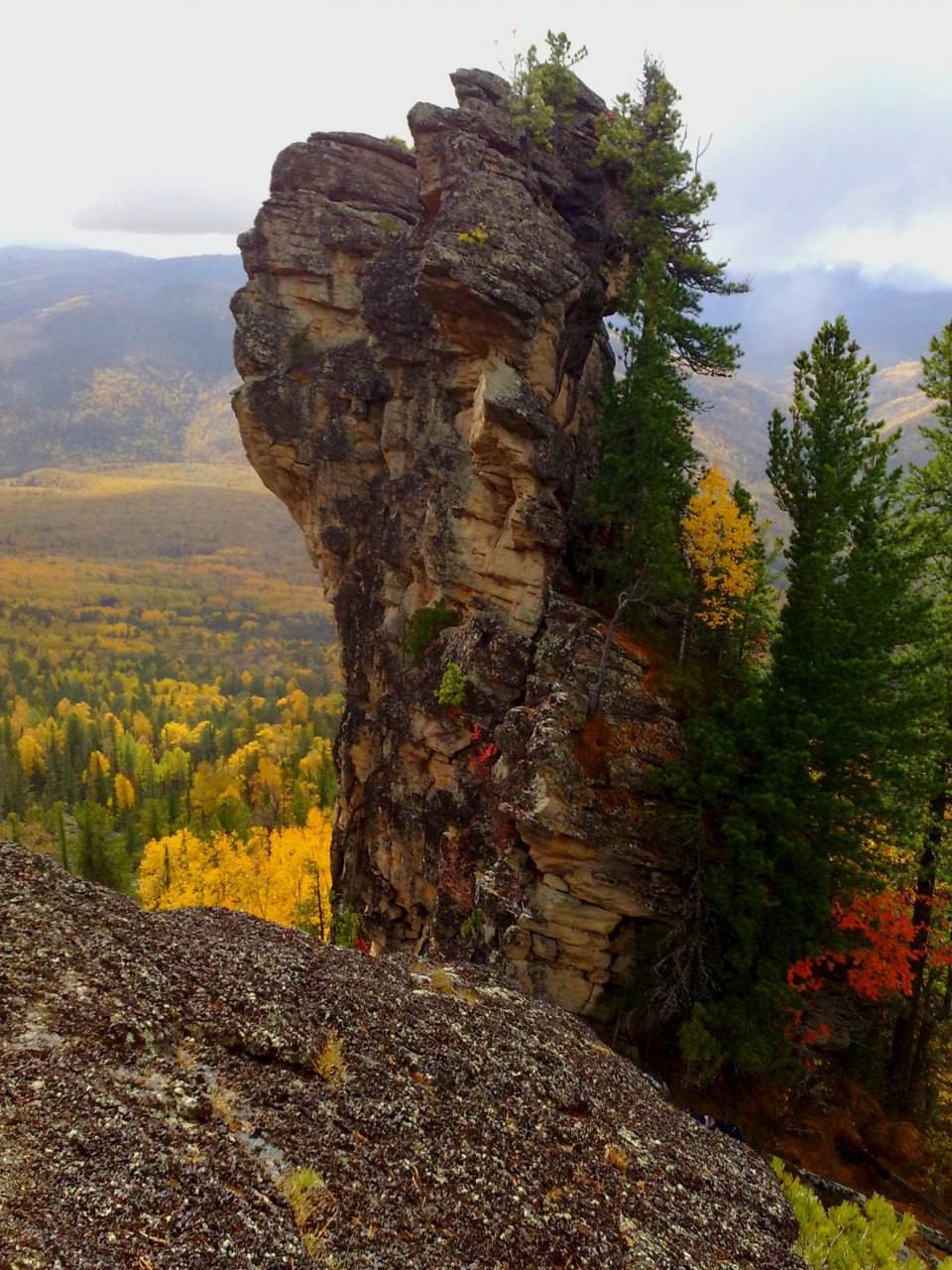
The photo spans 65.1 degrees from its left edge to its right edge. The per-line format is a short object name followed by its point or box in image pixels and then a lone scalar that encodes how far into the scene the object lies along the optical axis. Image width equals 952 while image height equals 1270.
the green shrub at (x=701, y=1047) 20.77
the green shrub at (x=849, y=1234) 12.28
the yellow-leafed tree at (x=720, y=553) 28.42
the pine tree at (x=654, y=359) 28.55
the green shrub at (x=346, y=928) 38.47
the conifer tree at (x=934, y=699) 21.66
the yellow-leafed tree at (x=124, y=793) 102.62
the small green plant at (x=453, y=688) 31.62
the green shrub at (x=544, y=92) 34.12
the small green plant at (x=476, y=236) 30.36
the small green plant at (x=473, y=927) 26.56
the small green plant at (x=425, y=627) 35.06
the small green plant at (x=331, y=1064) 11.52
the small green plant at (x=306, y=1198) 8.95
